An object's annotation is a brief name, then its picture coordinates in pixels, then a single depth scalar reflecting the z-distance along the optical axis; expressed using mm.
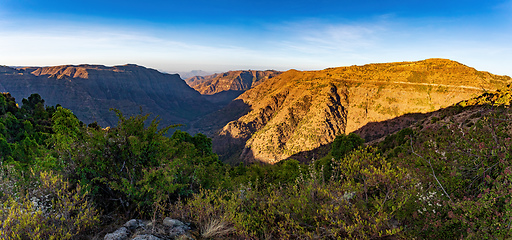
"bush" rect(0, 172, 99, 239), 3848
